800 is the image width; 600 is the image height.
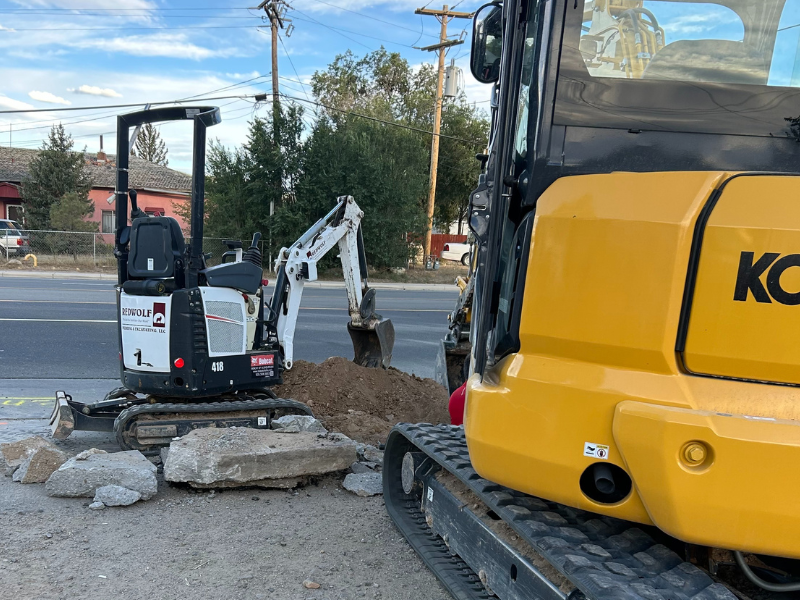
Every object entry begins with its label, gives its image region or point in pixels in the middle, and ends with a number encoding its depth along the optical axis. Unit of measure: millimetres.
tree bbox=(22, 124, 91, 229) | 34219
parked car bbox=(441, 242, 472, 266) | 32219
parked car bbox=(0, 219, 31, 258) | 26453
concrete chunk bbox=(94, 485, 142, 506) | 4227
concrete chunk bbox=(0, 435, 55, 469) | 4781
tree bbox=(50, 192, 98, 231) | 27938
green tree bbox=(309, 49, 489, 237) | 37531
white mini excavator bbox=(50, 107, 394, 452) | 5254
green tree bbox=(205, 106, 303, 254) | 24859
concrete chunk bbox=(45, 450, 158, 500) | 4309
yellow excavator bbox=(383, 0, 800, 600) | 2000
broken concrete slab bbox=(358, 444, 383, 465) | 5148
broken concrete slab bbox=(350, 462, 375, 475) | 4911
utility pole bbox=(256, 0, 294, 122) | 26219
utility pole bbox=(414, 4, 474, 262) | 27016
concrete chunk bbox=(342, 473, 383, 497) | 4586
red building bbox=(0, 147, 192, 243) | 38434
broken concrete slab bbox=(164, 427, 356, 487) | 4398
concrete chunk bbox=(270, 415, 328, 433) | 5160
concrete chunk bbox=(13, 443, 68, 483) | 4551
